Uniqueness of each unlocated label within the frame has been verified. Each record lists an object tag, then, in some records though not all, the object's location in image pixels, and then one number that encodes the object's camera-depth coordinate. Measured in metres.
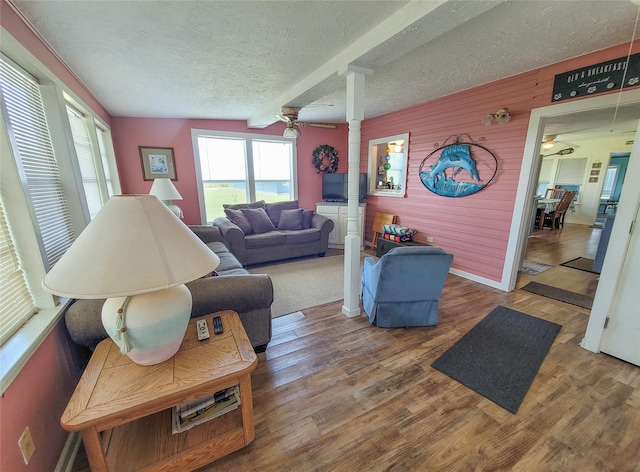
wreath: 5.25
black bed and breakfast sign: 2.09
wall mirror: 4.73
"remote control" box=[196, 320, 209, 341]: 1.32
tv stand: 4.83
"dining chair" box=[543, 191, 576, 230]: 6.35
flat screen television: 4.89
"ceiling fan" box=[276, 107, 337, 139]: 3.16
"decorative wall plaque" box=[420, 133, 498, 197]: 3.15
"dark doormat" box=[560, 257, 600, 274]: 3.73
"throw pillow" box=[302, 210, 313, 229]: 4.54
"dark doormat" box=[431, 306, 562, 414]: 1.68
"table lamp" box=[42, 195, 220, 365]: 0.89
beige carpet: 2.80
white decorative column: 2.09
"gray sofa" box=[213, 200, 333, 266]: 3.82
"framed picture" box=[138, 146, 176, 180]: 4.05
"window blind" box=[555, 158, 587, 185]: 7.11
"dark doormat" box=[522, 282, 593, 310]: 2.75
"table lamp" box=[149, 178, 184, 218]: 3.44
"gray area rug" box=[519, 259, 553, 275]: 3.61
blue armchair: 2.08
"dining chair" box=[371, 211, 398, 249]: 4.56
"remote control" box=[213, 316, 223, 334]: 1.38
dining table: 6.30
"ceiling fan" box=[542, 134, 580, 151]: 4.88
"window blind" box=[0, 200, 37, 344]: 1.09
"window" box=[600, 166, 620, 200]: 7.54
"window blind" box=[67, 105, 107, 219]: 2.42
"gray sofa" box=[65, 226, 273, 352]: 1.33
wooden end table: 0.95
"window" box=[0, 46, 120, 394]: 1.12
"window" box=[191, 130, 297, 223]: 4.46
